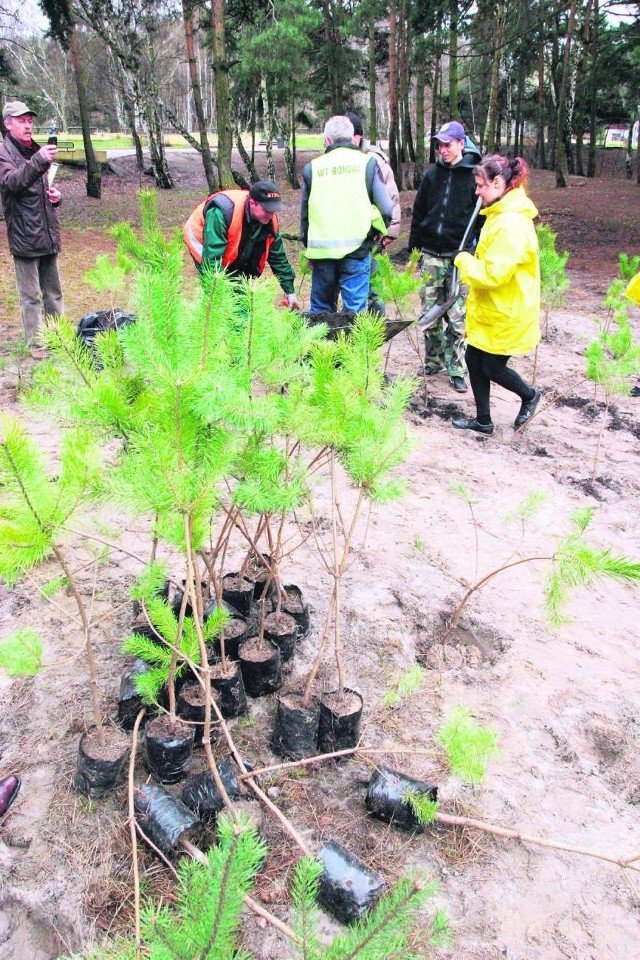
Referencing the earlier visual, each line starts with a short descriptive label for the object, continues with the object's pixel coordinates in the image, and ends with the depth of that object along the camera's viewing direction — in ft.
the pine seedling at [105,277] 10.87
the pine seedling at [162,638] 6.33
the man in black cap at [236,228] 12.44
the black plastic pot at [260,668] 7.48
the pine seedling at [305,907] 3.12
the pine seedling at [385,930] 3.19
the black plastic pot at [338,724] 6.81
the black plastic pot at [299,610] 8.56
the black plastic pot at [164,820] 5.80
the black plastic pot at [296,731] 6.84
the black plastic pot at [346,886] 5.38
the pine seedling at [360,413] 5.58
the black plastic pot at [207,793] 6.15
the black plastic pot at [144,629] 7.83
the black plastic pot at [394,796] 6.17
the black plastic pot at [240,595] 8.43
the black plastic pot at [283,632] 7.96
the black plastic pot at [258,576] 8.77
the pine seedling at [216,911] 2.97
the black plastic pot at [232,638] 7.63
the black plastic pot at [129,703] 7.04
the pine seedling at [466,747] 5.45
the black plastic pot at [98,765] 6.23
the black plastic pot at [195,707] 6.91
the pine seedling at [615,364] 12.65
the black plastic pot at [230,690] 7.04
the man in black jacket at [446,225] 15.05
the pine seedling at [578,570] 4.70
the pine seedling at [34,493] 3.87
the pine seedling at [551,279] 19.04
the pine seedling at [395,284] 14.58
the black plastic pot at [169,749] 6.40
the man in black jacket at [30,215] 15.85
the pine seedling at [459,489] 8.48
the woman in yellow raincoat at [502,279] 12.00
